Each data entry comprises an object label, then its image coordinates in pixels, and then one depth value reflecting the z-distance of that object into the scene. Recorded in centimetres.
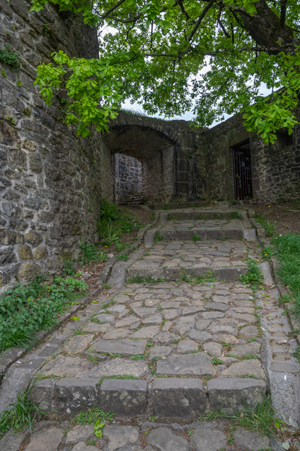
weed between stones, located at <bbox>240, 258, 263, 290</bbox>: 361
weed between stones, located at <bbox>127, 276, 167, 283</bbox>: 406
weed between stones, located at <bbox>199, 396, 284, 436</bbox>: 165
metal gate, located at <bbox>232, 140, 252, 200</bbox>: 1065
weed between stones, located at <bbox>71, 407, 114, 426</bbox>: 183
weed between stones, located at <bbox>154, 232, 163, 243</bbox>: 592
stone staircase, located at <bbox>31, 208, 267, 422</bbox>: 183
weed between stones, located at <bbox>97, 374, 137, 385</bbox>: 198
